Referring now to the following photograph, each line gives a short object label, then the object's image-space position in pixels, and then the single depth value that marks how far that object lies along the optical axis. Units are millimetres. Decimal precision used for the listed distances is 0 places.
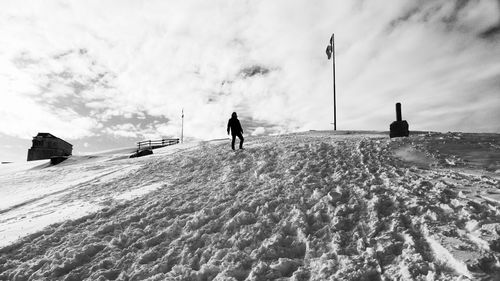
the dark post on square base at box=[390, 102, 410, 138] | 15141
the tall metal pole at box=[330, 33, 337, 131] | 25855
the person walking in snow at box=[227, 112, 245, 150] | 16375
